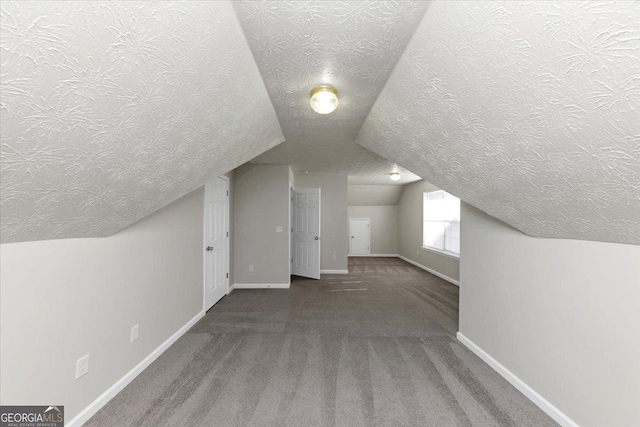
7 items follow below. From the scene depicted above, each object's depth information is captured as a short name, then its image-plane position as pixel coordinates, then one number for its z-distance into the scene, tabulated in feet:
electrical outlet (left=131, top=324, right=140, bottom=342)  7.17
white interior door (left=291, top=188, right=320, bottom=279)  18.16
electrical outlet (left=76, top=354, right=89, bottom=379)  5.59
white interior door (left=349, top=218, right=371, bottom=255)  30.14
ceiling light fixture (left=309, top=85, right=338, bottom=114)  6.47
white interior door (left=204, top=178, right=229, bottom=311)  12.04
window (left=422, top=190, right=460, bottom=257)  18.53
